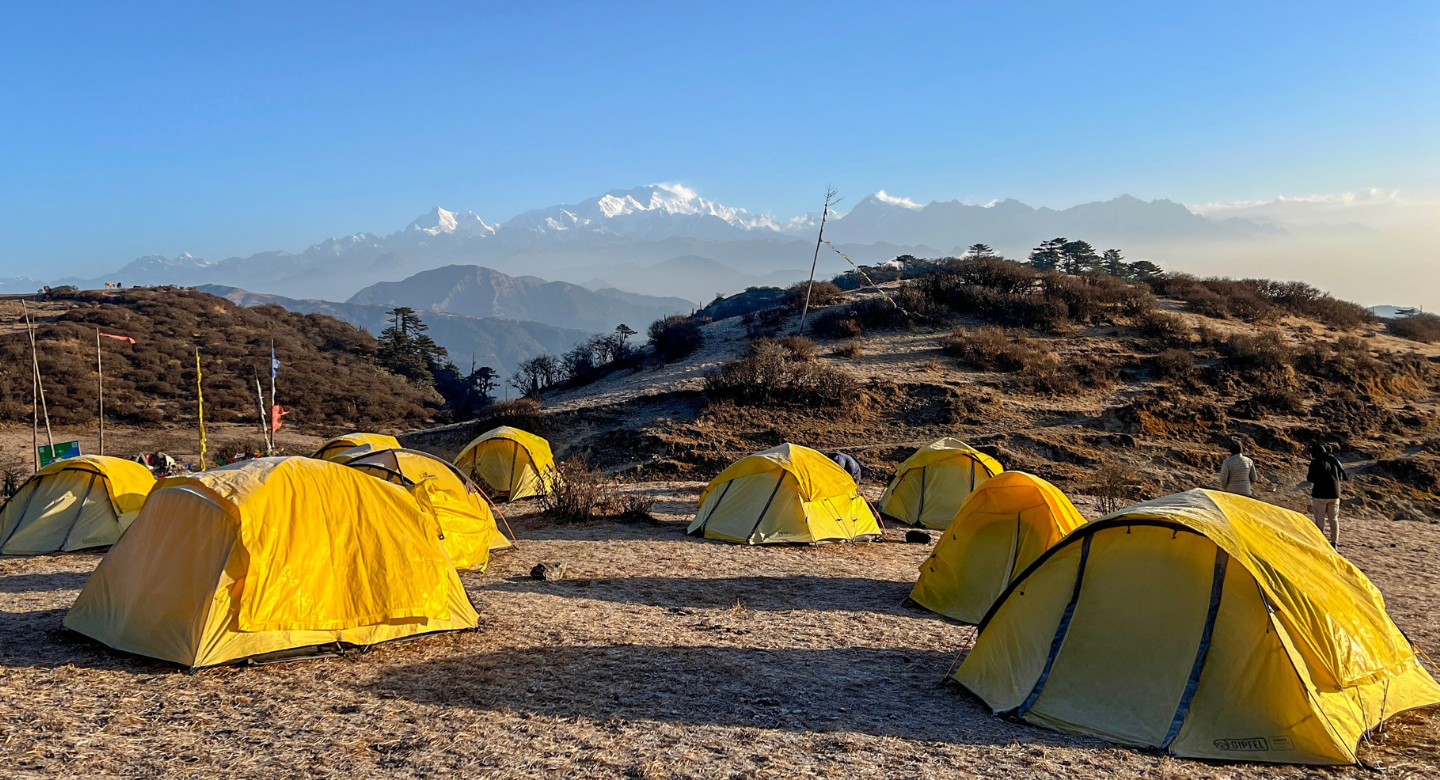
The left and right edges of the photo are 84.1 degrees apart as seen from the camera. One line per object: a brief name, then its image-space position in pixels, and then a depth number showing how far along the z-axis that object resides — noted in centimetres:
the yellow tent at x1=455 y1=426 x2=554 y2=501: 1747
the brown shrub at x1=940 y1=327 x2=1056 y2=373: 2723
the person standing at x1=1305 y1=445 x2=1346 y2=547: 1310
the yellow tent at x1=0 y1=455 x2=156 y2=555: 1196
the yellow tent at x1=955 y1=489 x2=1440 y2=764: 525
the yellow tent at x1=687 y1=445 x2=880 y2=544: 1330
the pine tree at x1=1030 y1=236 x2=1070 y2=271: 5236
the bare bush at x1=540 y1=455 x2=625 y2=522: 1485
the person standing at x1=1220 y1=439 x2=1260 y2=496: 1284
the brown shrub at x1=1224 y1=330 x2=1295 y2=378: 2697
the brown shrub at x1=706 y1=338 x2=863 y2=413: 2430
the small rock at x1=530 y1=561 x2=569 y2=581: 1038
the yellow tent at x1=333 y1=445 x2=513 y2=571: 1073
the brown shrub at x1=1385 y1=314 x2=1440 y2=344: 3491
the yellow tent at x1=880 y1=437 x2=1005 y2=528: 1515
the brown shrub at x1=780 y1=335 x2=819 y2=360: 2761
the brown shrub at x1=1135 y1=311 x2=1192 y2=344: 2973
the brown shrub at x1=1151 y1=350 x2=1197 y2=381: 2667
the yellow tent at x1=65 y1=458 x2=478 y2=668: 668
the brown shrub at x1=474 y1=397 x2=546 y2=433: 2500
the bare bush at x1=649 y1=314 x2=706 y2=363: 3353
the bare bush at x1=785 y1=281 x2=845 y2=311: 3631
